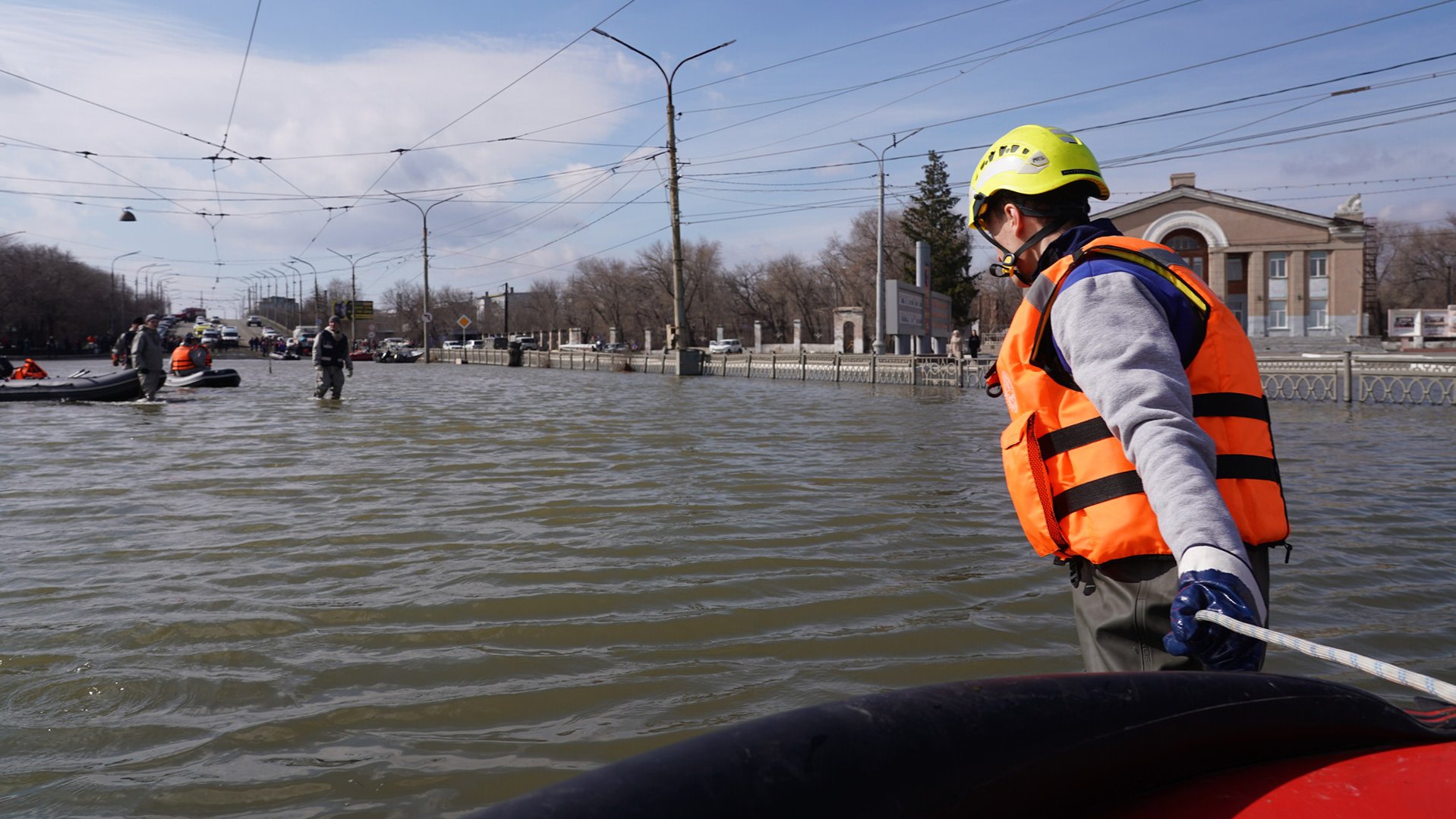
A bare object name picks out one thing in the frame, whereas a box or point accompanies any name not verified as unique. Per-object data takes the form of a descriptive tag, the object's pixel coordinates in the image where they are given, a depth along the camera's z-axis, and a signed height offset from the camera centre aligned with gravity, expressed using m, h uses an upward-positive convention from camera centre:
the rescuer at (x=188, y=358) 26.38 +0.01
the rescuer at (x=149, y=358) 19.75 +0.02
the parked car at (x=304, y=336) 77.57 +1.89
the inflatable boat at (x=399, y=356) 77.69 +0.03
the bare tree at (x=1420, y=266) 86.75 +7.15
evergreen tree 71.69 +8.68
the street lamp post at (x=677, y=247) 39.84 +4.40
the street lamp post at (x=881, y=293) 41.09 +2.45
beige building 56.69 +5.65
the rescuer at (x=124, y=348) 20.25 +0.33
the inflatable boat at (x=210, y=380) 24.94 -0.54
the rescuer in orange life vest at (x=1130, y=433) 1.83 -0.17
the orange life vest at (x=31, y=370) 25.09 -0.27
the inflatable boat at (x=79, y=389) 20.06 -0.59
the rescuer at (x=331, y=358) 20.56 -0.01
